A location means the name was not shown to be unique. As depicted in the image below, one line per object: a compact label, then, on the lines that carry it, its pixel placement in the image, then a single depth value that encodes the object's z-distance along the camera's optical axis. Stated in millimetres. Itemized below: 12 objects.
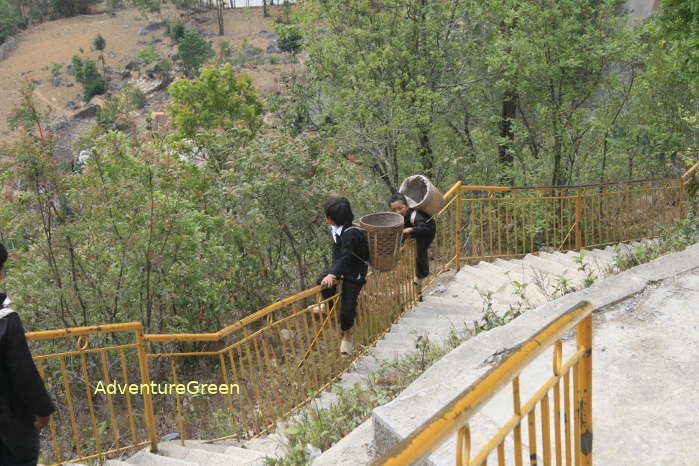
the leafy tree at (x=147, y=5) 81375
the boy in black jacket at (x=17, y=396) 3041
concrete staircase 4332
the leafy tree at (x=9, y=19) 83312
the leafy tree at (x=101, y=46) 72938
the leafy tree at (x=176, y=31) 67312
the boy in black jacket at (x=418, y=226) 6762
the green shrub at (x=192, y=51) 61875
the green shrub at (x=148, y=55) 70438
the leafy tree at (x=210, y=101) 16656
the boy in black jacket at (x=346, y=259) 5422
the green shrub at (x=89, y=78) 66688
